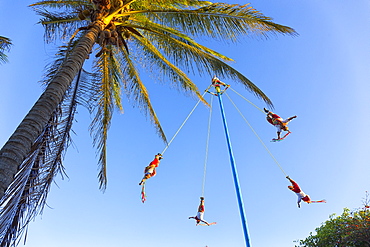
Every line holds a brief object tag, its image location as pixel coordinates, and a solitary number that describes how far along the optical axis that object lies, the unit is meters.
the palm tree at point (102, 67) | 3.52
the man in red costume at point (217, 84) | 7.86
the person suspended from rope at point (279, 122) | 6.52
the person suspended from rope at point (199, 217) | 6.52
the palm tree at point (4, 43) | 7.49
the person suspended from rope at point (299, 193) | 6.04
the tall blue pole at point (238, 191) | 5.00
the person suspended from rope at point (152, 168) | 6.14
